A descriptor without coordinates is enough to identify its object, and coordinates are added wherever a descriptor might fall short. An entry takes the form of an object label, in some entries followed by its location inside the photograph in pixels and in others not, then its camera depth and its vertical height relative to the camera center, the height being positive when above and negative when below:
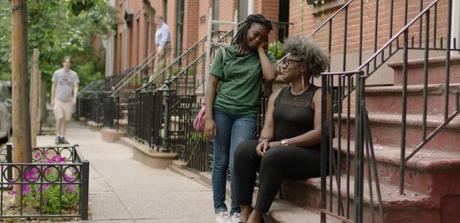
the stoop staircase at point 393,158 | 4.09 -0.44
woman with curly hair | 4.84 -0.37
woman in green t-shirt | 5.30 +0.02
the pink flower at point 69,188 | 6.14 -0.96
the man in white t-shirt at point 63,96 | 12.66 -0.23
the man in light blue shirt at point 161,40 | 15.58 +1.07
